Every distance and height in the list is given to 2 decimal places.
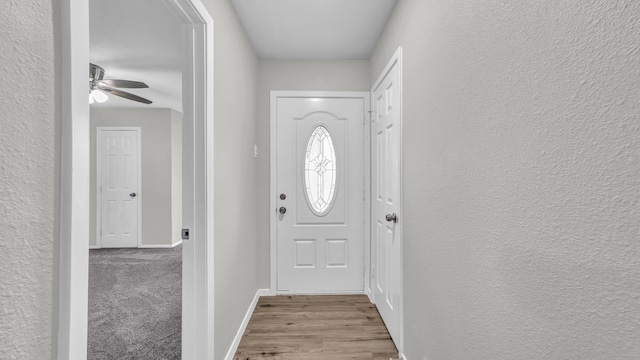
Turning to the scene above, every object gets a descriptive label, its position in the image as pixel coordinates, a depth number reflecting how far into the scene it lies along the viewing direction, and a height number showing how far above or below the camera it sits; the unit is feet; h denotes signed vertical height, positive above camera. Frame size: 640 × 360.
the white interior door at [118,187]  16.51 -0.33
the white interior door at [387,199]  6.63 -0.47
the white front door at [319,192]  9.77 -0.36
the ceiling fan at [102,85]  9.44 +3.16
